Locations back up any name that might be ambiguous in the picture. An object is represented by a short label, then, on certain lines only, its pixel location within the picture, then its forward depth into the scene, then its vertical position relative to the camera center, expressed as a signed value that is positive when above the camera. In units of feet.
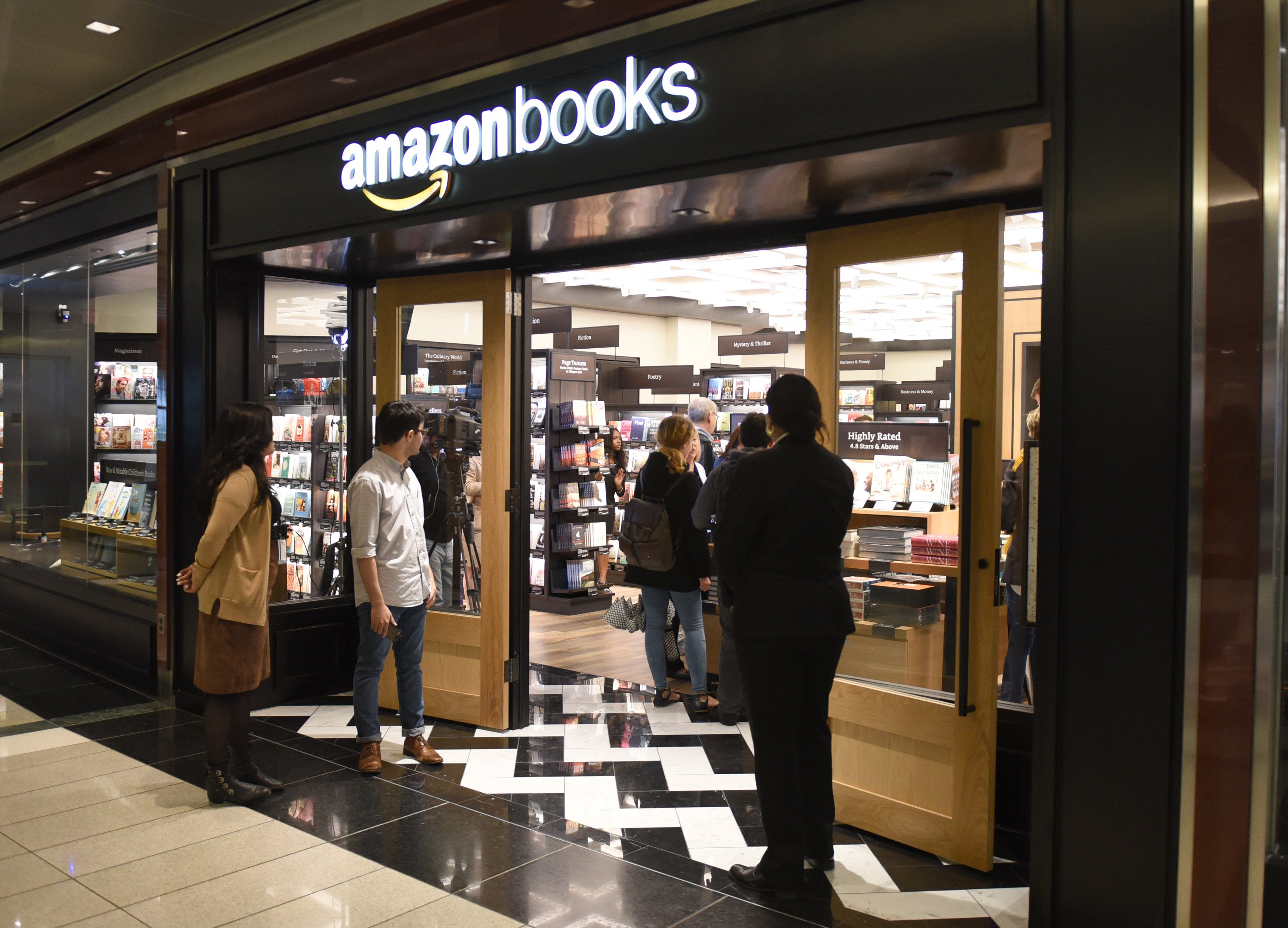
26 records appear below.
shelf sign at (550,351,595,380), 29.14 +2.35
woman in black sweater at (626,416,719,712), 16.61 -1.86
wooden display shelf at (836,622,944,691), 11.50 -2.48
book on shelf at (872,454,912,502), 12.30 -0.35
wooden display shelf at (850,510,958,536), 11.82 -0.87
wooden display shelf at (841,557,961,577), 11.60 -1.43
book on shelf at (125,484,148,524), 20.18 -1.28
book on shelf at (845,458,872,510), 12.41 -0.42
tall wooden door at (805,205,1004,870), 10.71 -1.56
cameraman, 16.99 -1.07
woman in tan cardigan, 12.17 -1.67
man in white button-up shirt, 13.25 -1.74
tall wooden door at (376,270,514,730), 15.55 -0.07
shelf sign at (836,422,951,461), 12.10 +0.09
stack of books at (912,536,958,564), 11.68 -1.19
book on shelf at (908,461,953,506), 12.13 -0.42
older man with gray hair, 19.88 +0.46
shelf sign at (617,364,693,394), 34.53 +2.33
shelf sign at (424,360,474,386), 16.93 +1.22
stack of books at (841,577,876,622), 12.26 -1.81
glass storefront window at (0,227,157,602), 20.57 +0.68
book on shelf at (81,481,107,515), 22.44 -1.28
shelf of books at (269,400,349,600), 18.49 -0.90
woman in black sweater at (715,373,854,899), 9.87 -1.43
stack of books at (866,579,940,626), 11.69 -1.86
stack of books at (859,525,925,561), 12.08 -1.15
